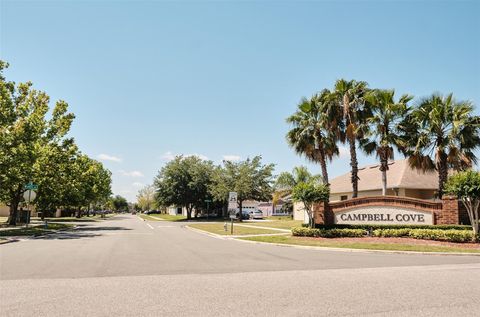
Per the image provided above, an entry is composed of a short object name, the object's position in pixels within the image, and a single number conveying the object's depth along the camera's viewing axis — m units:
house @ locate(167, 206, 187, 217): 101.55
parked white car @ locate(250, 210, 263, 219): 64.57
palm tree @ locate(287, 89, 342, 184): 29.69
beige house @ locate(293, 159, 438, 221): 35.78
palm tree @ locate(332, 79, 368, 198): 28.52
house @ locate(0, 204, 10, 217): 78.26
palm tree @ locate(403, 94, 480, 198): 24.59
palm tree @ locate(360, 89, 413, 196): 26.95
